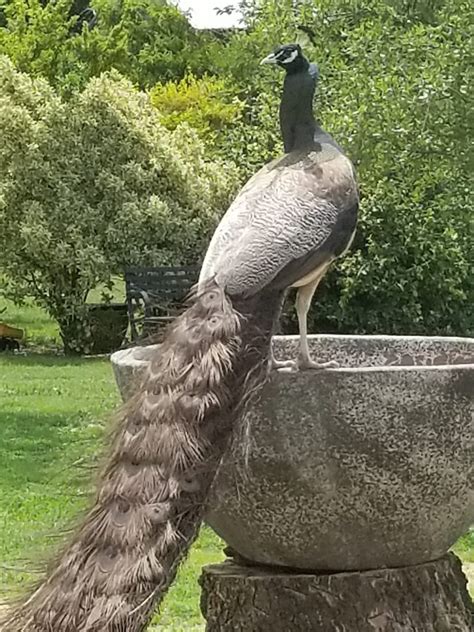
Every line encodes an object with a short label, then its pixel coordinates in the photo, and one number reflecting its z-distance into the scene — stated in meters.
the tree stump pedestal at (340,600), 3.15
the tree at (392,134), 6.90
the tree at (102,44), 16.39
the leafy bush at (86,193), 13.19
